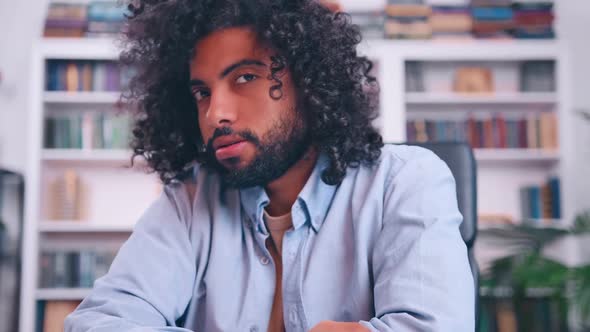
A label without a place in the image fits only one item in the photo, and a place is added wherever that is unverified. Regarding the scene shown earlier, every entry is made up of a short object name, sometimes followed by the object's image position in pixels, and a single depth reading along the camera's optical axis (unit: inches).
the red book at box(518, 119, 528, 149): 145.3
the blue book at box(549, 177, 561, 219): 142.6
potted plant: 88.9
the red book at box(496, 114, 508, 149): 145.5
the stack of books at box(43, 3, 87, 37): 142.7
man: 43.1
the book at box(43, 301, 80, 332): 136.6
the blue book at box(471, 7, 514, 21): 147.1
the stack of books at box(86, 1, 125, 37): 143.9
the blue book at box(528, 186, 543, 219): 145.7
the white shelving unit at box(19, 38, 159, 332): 136.6
